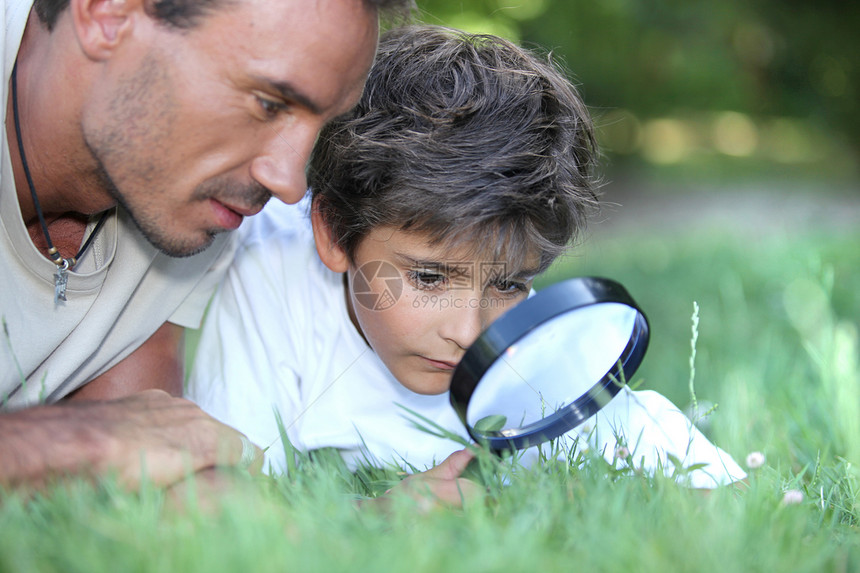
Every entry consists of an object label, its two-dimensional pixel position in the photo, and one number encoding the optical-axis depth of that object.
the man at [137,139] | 0.95
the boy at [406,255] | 1.00
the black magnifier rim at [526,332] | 0.87
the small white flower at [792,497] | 0.89
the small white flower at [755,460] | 0.92
